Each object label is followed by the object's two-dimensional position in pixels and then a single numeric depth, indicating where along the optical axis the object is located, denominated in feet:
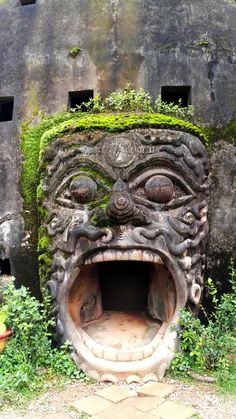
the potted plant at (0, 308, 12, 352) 14.87
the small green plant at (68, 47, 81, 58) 19.11
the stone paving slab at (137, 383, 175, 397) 13.55
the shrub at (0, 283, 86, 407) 14.44
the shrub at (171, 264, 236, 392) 14.60
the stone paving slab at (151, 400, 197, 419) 11.99
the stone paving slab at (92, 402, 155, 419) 12.03
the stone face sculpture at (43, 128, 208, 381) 14.96
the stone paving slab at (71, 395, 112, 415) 12.49
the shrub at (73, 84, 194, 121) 17.30
